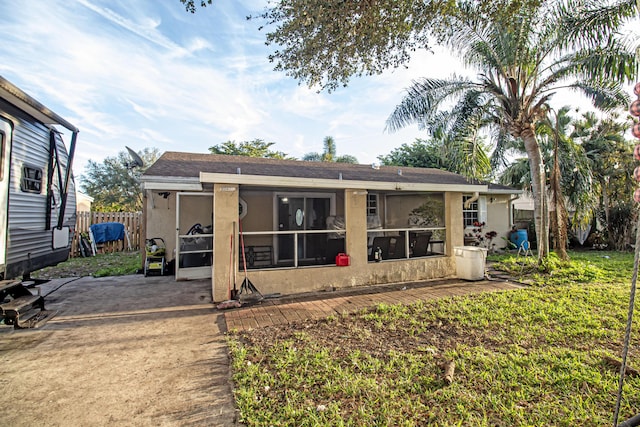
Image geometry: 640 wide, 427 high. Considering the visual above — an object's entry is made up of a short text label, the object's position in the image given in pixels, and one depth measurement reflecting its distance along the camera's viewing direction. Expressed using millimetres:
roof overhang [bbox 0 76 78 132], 4000
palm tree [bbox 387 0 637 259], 7223
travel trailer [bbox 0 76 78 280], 4238
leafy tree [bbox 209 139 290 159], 25812
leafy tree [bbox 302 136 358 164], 36556
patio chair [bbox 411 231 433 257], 8305
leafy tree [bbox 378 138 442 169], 24625
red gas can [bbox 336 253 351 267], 7055
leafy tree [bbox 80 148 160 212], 27391
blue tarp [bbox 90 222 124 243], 12422
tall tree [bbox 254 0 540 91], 5125
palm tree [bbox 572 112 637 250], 13367
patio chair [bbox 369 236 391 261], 8133
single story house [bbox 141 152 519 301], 6188
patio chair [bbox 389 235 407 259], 8156
